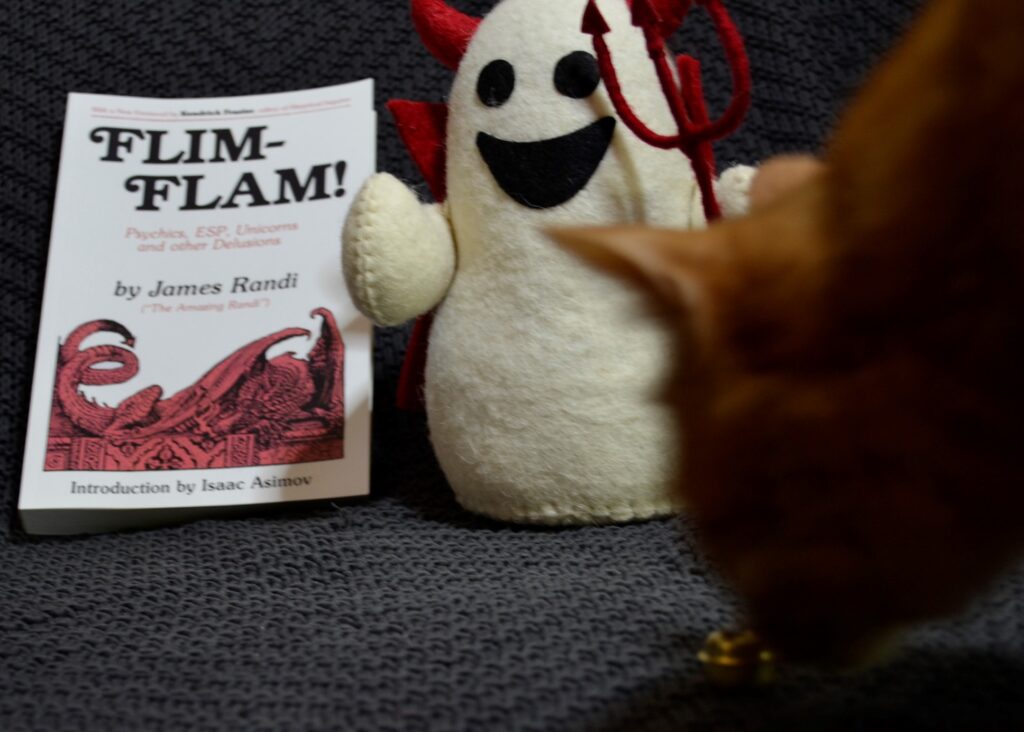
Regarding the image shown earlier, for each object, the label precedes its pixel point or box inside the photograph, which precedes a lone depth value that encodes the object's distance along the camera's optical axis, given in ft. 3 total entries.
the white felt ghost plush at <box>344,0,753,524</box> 1.81
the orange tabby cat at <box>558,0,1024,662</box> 0.84
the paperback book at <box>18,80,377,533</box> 2.28
